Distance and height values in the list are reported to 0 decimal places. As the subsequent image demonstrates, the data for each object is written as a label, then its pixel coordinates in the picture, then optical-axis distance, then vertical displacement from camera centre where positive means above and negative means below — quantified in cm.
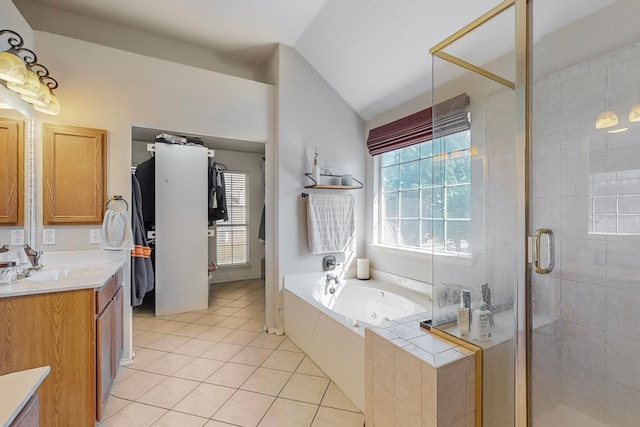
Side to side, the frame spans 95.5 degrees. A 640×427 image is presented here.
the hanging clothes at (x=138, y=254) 275 -39
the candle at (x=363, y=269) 343 -65
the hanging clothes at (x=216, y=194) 381 +26
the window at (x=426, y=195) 176 +15
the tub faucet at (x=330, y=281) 315 -73
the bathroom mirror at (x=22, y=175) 201 +28
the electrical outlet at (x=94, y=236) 234 -18
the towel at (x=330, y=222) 310 -9
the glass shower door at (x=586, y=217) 133 -2
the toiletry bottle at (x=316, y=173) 306 +43
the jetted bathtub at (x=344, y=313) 196 -90
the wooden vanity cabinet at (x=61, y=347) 150 -71
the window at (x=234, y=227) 489 -23
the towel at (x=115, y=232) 233 -15
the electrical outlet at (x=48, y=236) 219 -17
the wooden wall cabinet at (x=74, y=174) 219 +31
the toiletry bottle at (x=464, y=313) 153 -54
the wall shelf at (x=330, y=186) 308 +30
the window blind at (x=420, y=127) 183 +76
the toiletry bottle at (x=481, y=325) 148 -57
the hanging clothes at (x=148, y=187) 344 +32
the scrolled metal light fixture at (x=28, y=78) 163 +82
